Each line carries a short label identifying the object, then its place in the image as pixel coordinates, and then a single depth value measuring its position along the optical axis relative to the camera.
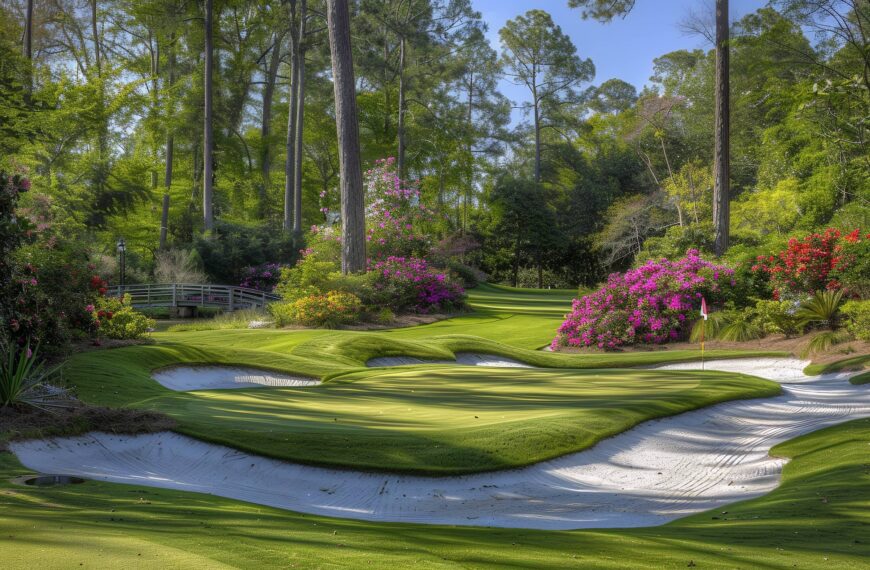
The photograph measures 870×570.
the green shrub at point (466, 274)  40.41
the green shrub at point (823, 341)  15.05
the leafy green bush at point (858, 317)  14.41
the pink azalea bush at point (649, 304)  18.75
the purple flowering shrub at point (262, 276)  32.09
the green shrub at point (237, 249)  32.66
